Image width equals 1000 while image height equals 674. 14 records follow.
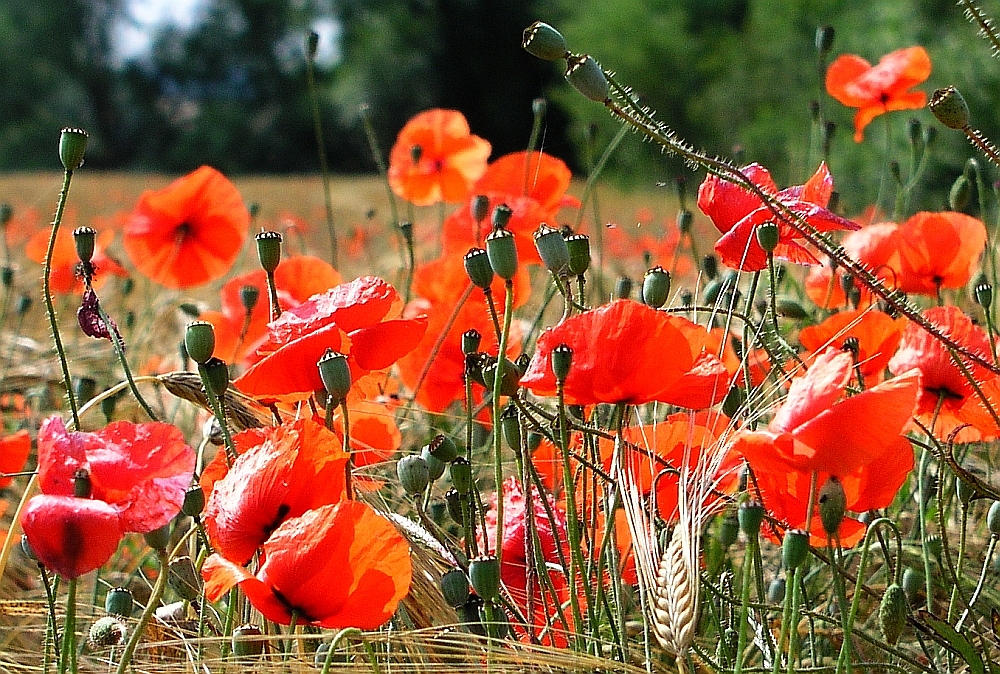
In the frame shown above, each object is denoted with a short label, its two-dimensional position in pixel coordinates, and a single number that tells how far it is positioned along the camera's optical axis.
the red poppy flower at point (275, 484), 1.37
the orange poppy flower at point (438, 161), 2.17
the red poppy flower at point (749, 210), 1.45
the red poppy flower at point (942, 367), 1.50
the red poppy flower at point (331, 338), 1.41
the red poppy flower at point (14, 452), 1.59
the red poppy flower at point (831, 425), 1.33
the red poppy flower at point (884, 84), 1.82
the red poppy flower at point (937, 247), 1.64
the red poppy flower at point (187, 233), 1.82
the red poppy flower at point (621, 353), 1.38
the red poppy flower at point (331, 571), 1.35
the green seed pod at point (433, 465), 1.46
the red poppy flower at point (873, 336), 1.54
